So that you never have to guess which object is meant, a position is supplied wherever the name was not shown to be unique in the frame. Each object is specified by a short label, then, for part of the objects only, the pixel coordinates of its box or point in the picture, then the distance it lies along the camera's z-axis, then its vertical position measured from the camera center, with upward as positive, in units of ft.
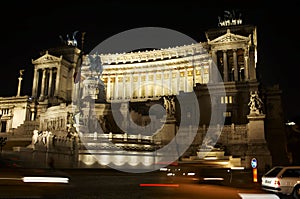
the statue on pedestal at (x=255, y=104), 108.58 +14.18
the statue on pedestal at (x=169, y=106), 122.62 +14.82
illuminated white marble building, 114.32 +47.90
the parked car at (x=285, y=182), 43.09 -5.47
